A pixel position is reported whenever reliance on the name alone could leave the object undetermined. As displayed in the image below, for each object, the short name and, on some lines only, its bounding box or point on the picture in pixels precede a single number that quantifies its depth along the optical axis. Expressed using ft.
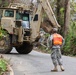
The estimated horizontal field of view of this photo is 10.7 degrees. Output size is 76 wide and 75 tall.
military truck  84.99
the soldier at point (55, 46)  55.88
